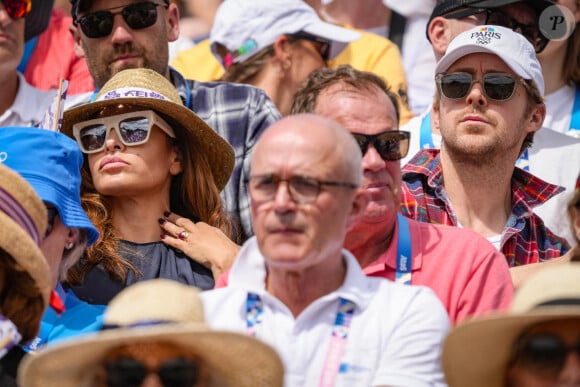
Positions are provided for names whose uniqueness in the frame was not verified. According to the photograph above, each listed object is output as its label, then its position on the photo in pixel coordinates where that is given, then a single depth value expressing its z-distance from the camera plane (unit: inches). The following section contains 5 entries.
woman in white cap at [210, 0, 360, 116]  558.9
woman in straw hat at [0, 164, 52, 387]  325.1
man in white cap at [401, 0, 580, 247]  491.8
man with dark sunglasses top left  503.5
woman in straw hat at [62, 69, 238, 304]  423.8
